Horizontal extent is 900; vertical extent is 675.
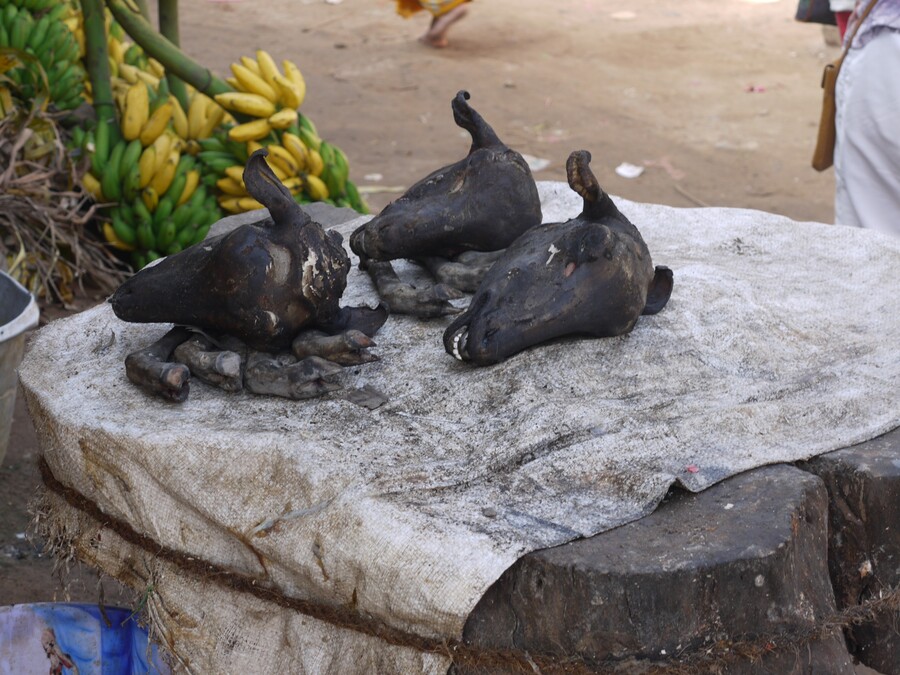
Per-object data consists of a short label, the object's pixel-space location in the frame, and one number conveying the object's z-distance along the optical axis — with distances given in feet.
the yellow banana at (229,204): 15.33
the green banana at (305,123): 15.10
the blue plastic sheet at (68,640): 7.57
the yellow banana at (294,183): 14.60
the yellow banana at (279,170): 14.48
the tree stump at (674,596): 5.30
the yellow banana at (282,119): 14.44
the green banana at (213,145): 15.28
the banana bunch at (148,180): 14.62
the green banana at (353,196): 15.40
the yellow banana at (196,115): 15.24
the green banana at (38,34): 14.89
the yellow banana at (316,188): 14.66
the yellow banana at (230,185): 15.16
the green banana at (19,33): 14.92
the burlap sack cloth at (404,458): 5.65
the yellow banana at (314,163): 14.61
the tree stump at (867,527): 6.18
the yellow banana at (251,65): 14.86
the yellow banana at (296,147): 14.47
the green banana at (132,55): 17.31
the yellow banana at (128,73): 16.43
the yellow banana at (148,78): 16.29
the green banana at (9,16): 14.96
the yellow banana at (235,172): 15.03
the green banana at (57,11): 15.48
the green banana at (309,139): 14.74
